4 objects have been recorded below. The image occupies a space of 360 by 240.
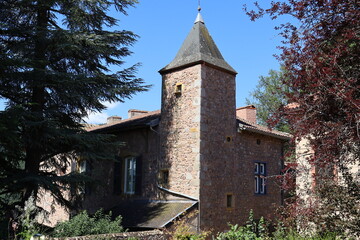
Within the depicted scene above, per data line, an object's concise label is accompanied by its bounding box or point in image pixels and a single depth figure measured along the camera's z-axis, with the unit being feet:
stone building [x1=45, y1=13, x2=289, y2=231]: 41.34
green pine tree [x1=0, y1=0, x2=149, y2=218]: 35.47
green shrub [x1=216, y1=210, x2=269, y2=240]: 28.48
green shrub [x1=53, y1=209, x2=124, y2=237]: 34.24
